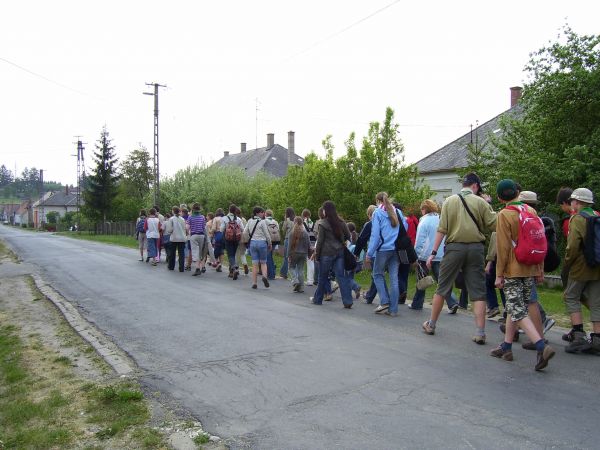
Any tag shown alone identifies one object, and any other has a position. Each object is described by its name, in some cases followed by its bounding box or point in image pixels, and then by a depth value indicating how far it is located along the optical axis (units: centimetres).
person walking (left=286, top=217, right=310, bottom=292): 1185
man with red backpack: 595
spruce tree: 6234
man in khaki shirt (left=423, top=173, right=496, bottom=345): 686
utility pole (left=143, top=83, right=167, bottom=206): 3412
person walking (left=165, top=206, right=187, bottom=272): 1627
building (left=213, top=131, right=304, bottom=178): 6057
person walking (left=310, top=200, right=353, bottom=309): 979
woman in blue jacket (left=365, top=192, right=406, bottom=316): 898
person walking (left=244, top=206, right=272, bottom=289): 1243
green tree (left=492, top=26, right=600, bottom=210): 1367
